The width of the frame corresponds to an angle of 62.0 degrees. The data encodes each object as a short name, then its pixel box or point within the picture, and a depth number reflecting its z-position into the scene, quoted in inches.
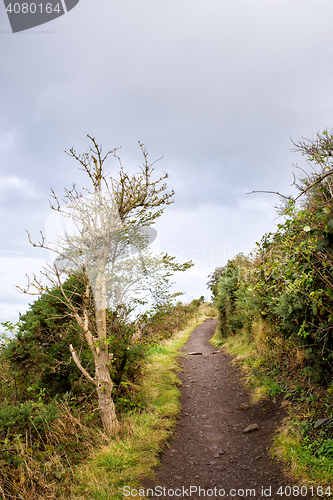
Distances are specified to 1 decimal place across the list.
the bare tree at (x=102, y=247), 214.5
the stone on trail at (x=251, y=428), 214.8
